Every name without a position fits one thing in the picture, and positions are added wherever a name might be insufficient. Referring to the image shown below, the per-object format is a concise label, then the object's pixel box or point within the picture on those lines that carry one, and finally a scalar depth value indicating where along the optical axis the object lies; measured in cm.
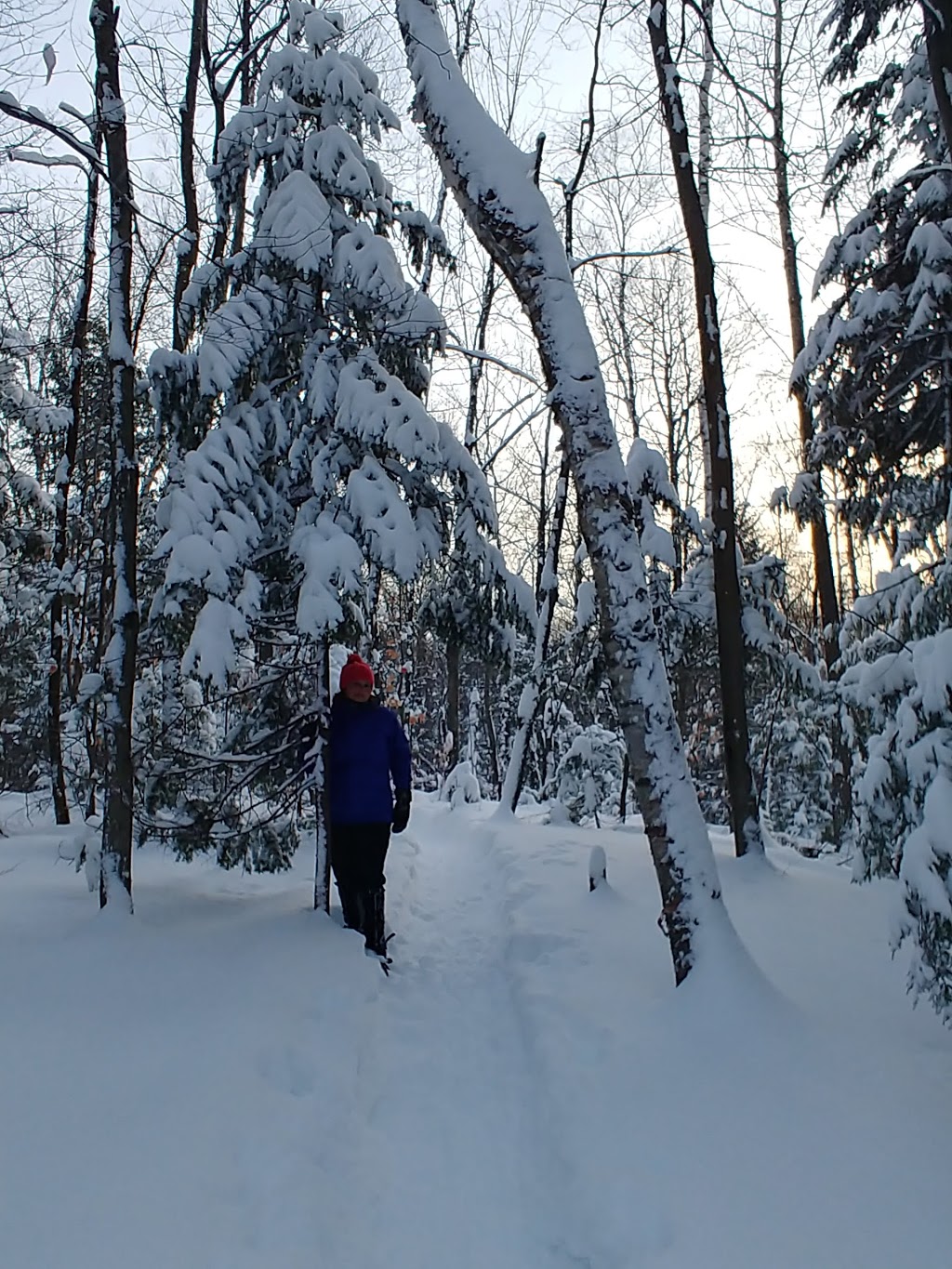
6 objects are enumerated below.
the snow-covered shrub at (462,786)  2053
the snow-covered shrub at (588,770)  1512
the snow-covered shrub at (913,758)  366
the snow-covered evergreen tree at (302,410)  627
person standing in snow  655
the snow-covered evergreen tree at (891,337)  753
